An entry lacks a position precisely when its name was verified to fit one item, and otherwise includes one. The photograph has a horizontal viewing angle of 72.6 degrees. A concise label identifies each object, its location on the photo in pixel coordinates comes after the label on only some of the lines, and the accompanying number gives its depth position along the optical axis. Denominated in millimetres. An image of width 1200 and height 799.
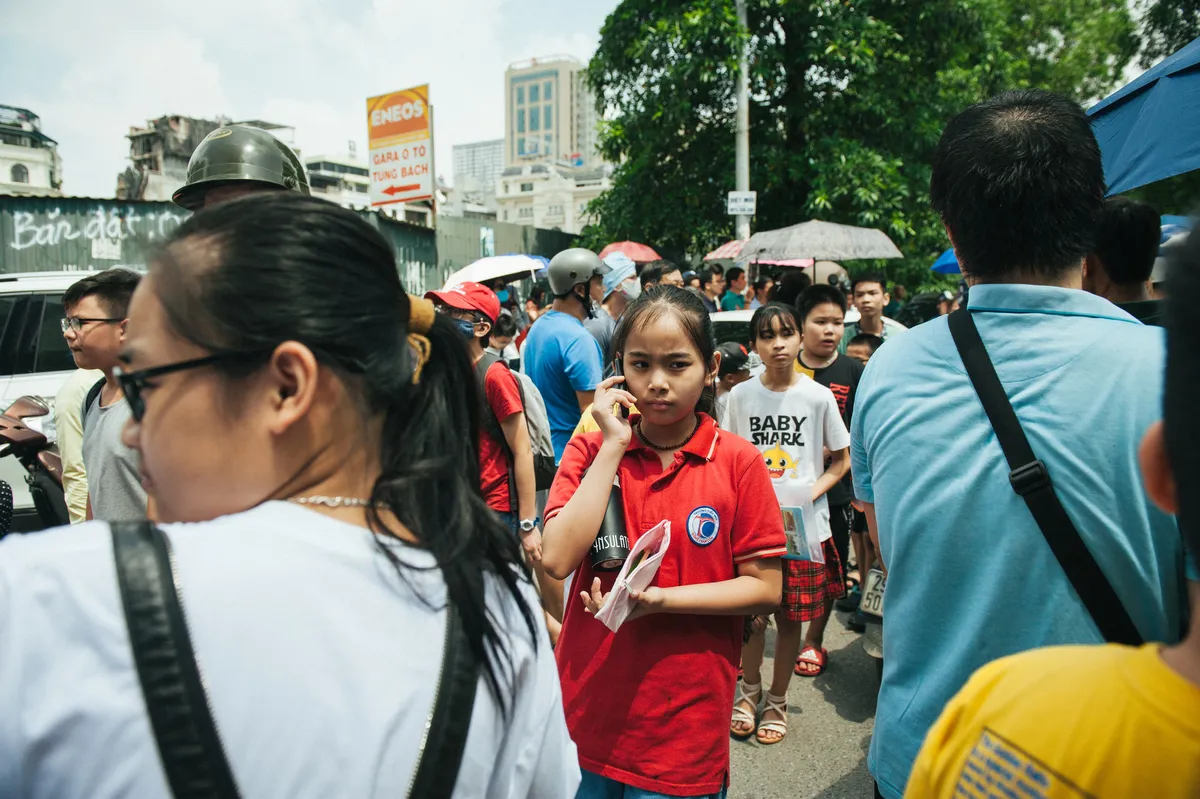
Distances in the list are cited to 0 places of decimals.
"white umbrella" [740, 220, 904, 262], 9766
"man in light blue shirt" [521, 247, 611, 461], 4297
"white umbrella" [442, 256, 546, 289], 5746
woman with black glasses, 721
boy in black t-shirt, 4516
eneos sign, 18359
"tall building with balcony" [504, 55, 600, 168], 182750
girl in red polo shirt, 1938
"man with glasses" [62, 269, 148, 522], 2490
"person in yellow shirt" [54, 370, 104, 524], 3750
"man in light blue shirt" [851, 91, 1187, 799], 1363
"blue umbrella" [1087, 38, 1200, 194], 2812
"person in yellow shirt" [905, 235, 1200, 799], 732
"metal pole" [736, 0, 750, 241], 13414
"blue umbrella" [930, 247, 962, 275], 10969
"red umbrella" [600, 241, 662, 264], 13142
